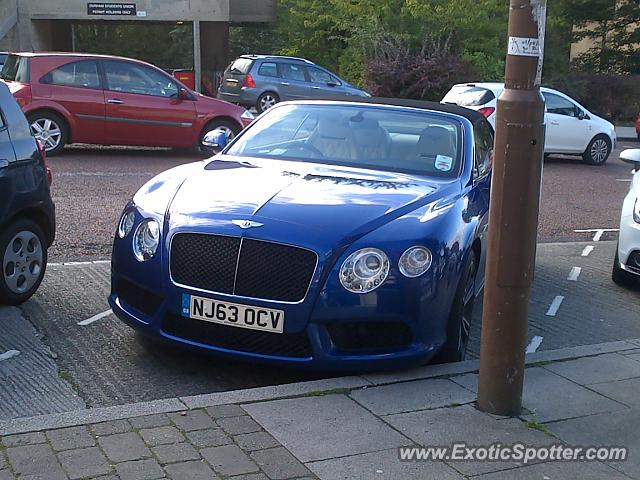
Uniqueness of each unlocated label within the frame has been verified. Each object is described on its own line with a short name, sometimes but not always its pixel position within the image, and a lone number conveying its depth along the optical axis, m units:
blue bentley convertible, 4.66
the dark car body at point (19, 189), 5.88
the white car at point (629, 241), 7.20
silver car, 23.11
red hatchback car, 13.77
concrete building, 32.28
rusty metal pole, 4.08
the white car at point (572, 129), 17.55
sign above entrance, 32.38
